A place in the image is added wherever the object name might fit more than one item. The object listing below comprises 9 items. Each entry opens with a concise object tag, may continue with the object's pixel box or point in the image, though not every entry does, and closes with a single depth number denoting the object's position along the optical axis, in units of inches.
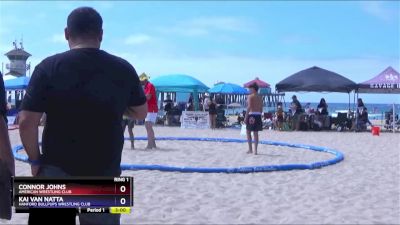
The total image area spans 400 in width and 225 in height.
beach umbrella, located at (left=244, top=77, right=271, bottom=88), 1082.8
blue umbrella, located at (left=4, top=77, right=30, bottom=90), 922.7
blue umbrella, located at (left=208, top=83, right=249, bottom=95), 1127.2
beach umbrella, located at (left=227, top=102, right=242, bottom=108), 1710.3
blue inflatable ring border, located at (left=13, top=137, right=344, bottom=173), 297.9
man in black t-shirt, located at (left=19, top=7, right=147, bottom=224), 91.5
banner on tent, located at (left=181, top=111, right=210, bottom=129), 816.3
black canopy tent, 802.8
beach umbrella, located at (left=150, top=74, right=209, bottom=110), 908.0
